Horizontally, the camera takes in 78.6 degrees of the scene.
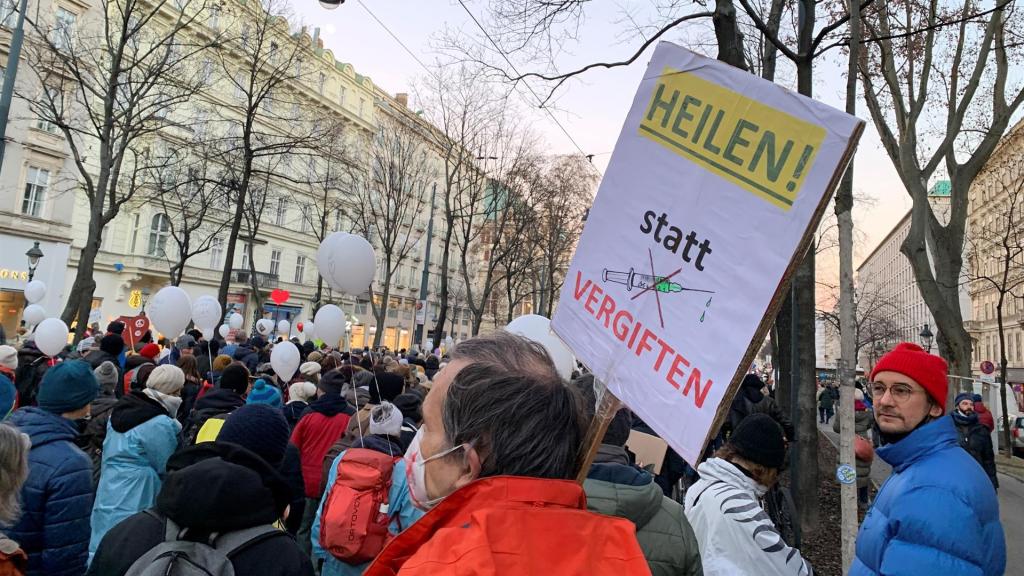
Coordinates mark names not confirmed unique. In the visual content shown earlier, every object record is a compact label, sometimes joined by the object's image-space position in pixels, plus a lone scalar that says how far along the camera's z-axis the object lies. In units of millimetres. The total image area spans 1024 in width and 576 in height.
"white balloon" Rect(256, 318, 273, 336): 21516
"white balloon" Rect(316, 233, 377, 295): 6504
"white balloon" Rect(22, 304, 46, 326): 14395
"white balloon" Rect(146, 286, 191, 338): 9688
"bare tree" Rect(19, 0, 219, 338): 14906
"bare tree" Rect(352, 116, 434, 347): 26891
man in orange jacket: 1142
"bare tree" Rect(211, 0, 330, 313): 18062
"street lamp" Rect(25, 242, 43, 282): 18900
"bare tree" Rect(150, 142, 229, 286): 22859
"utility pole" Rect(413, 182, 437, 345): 28475
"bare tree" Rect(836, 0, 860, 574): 5684
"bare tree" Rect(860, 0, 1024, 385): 12727
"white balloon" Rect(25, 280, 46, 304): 16266
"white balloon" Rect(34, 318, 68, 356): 8633
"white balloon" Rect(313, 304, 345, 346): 9484
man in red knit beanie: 2242
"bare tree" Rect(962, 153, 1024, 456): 17969
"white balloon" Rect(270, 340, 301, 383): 8414
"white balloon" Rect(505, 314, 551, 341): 6039
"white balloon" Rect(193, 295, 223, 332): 11883
